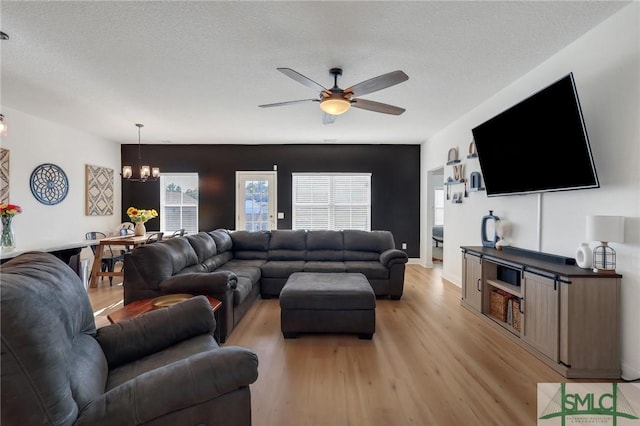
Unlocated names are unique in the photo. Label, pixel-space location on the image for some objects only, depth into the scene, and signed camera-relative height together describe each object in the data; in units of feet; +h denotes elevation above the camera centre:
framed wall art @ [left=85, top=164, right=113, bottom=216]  19.02 +1.19
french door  22.41 +0.70
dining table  15.11 -2.17
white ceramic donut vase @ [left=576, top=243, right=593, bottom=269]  7.75 -1.19
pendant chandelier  17.13 +2.20
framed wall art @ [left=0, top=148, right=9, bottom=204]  13.82 +1.52
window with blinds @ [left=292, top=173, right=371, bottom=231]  22.44 +0.74
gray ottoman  9.53 -3.28
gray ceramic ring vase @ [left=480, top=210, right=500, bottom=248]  12.35 -0.85
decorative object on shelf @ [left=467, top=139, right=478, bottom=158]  14.04 +2.87
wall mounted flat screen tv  7.71 +2.03
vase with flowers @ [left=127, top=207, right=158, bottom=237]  16.46 -0.52
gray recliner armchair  3.08 -2.15
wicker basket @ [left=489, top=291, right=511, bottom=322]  10.27 -3.37
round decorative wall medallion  15.46 +1.32
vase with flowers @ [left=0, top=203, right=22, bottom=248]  9.25 -0.50
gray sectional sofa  9.57 -2.33
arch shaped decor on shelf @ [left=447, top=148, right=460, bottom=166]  15.98 +2.98
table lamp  7.06 -0.50
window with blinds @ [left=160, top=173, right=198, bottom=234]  22.77 +0.46
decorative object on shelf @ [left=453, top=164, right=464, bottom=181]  15.65 +2.08
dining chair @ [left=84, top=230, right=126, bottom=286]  16.28 -2.76
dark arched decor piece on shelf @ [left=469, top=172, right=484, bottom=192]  13.74 +1.35
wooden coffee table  7.11 -2.64
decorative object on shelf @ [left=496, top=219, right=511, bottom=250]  11.67 -0.84
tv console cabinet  7.29 -2.74
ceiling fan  8.23 +3.63
